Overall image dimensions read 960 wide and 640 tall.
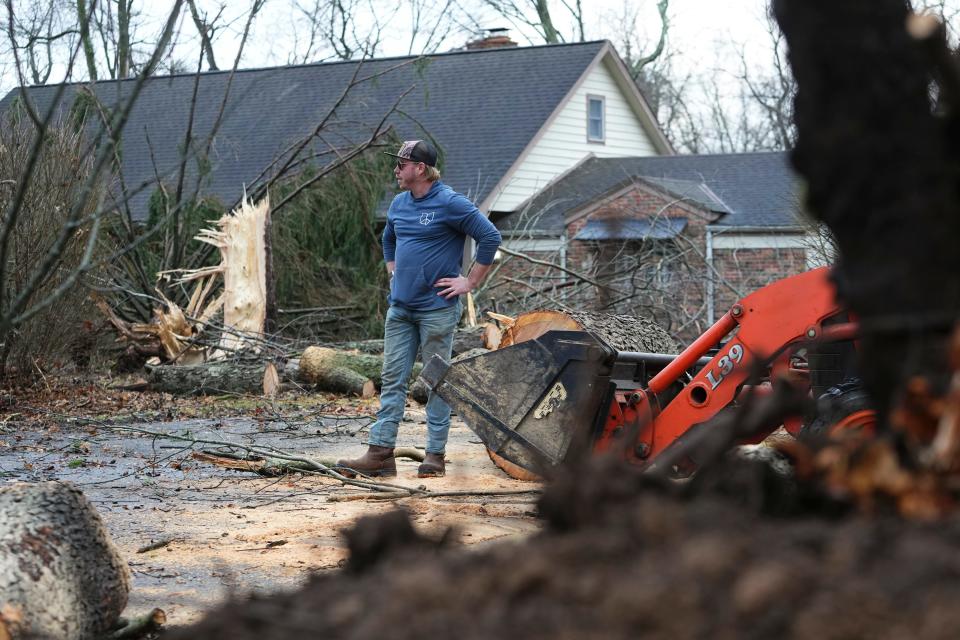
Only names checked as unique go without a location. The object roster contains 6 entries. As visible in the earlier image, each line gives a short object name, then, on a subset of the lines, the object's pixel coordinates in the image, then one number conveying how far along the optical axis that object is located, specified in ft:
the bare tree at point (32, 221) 39.14
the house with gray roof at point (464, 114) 87.45
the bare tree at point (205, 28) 19.22
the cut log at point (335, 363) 44.50
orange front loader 20.04
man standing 25.18
